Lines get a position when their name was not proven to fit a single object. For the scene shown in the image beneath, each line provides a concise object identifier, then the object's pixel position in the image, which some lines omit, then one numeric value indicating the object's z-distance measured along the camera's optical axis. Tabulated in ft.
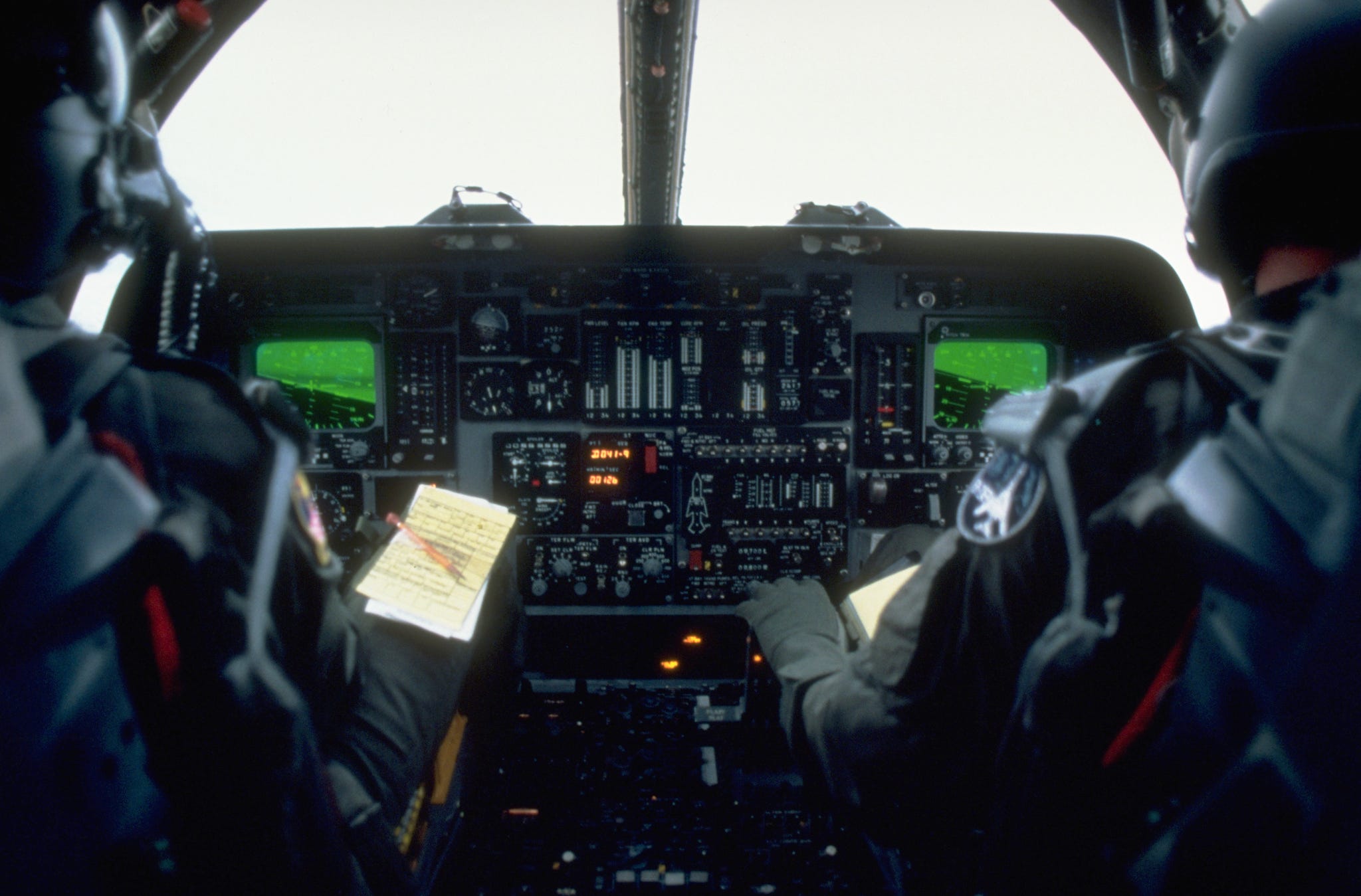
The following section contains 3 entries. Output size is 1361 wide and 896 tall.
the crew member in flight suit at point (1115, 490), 2.33
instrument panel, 6.41
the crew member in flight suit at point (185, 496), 2.27
